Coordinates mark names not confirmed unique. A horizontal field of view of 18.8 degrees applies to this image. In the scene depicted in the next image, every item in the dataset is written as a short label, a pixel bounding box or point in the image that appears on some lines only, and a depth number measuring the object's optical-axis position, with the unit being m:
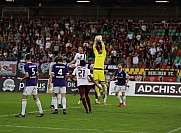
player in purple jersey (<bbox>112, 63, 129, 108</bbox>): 26.38
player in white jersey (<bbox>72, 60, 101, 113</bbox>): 21.45
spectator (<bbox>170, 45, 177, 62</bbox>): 45.25
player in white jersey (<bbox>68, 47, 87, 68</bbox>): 25.25
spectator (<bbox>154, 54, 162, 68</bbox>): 44.68
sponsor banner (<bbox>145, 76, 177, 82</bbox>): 42.73
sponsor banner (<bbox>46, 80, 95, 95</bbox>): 38.94
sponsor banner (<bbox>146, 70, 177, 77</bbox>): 43.06
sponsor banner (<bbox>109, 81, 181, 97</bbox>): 35.75
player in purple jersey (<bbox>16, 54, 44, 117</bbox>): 19.70
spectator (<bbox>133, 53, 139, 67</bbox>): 46.00
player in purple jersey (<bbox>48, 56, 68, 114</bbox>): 21.34
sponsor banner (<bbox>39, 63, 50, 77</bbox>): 45.53
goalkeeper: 26.03
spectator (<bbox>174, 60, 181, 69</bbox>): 43.34
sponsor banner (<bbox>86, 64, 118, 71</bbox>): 44.93
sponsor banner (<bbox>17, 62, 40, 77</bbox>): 46.66
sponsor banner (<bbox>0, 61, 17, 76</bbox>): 47.27
